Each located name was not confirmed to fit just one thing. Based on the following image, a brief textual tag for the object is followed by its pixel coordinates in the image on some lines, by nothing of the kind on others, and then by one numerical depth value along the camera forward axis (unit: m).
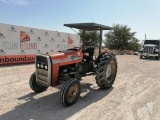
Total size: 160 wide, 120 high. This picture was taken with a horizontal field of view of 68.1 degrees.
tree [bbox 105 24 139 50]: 23.72
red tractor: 3.00
